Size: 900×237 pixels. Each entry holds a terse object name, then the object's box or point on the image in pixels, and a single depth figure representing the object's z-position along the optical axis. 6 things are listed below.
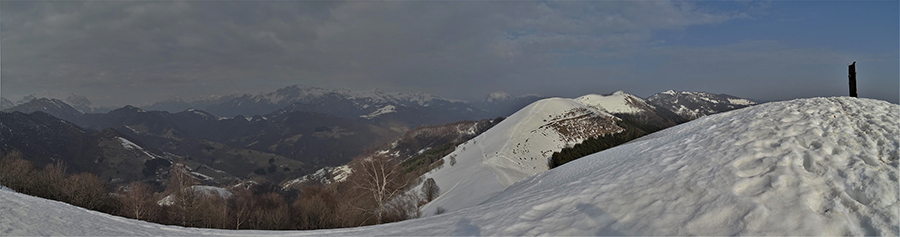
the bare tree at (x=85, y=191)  37.91
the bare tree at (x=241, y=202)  62.22
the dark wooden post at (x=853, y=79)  13.16
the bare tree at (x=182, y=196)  37.78
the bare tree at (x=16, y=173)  34.53
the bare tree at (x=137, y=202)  39.14
